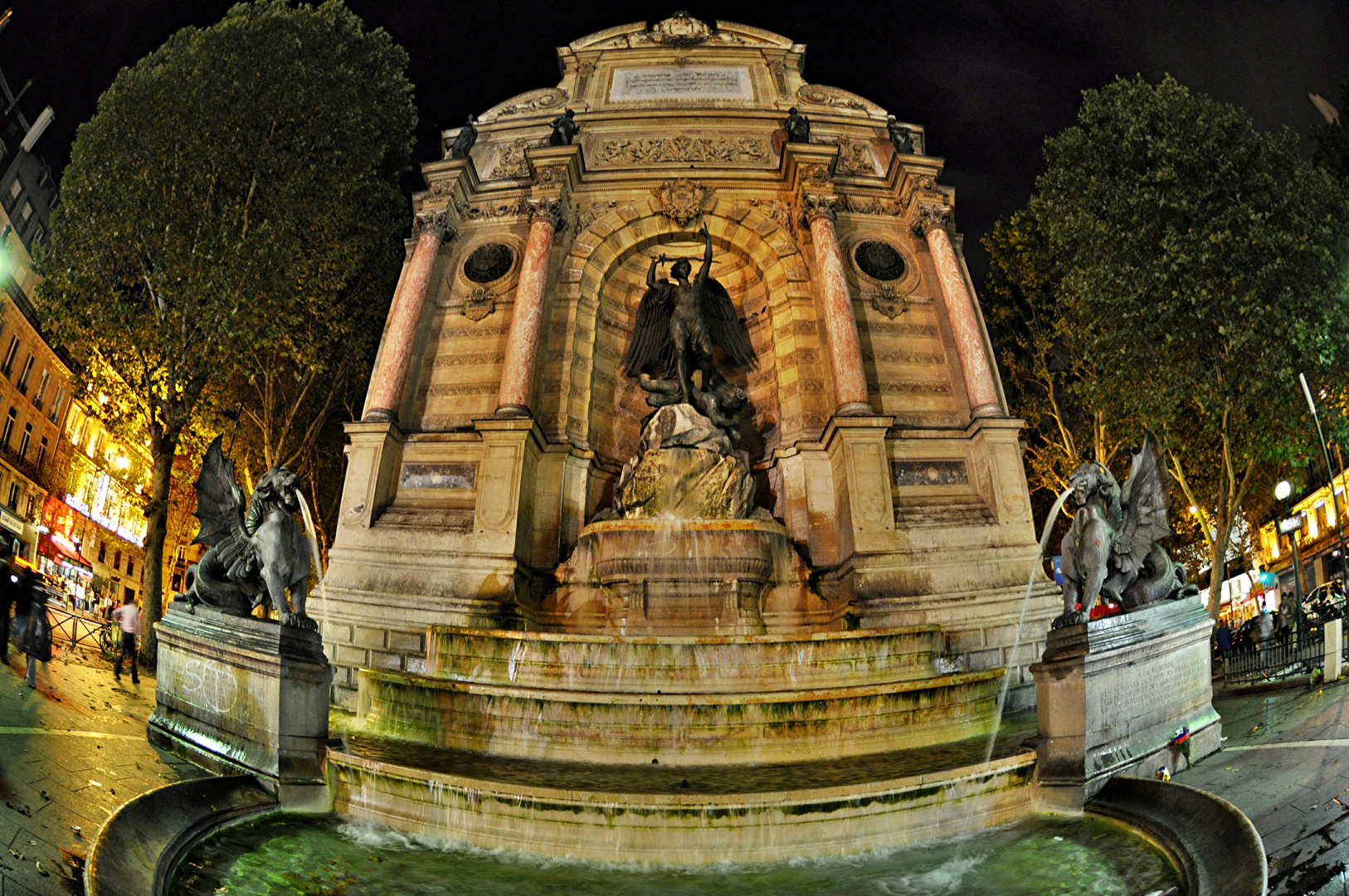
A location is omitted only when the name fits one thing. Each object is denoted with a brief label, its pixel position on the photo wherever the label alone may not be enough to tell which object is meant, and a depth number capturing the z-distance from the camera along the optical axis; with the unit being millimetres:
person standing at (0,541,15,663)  9555
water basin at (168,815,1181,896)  6227
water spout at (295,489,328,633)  9750
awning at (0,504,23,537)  30373
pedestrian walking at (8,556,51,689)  10031
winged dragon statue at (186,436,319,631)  9469
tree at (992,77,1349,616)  16906
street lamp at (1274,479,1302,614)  20016
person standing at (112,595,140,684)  14727
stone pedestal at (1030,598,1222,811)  7918
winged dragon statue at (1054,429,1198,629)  9039
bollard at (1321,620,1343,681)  10461
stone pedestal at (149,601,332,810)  8305
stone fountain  8141
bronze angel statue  19328
